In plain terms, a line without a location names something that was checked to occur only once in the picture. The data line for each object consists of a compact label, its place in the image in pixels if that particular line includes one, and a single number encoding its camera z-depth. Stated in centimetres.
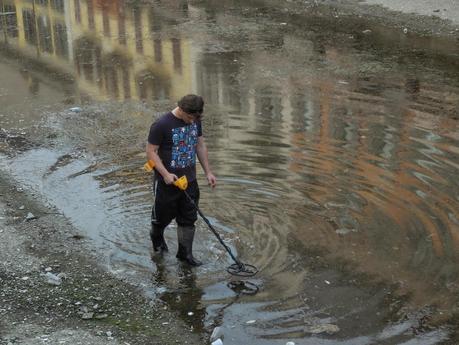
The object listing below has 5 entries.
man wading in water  1413
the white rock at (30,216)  1768
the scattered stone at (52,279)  1434
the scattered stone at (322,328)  1273
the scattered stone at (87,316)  1304
